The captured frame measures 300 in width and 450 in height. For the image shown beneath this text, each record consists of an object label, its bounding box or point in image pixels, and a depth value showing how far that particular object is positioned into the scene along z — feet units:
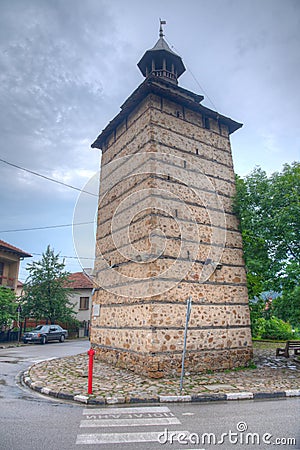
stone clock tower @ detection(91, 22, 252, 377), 30.17
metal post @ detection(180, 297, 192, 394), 23.48
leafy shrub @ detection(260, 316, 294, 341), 66.74
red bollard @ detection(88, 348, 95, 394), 22.05
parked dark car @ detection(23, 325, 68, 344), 67.26
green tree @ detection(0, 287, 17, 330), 64.90
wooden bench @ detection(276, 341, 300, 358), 39.96
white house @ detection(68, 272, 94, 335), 99.40
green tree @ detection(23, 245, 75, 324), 79.77
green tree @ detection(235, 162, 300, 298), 32.83
